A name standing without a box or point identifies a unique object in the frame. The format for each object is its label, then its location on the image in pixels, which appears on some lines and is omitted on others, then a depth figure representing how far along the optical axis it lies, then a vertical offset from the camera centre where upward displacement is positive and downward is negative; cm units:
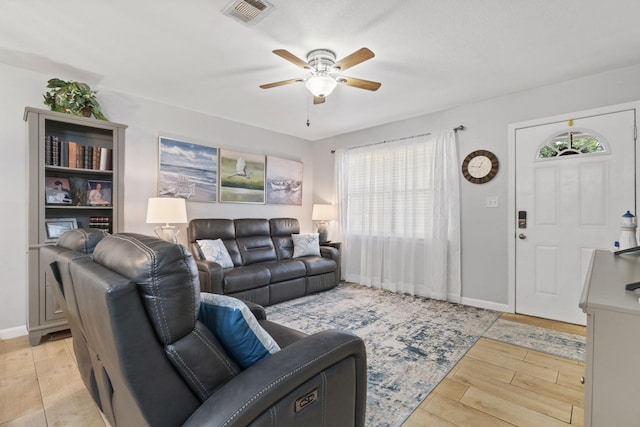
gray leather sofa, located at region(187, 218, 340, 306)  331 -66
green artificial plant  278 +109
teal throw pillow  104 -42
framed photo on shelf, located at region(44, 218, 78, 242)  271 -13
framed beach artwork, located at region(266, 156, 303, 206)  486 +53
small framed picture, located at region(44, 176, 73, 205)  279 +21
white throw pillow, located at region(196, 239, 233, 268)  356 -47
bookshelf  258 +27
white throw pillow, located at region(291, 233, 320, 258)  445 -48
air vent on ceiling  191 +133
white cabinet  89 -45
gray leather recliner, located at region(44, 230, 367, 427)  79 -45
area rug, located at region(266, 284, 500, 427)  188 -112
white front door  283 +14
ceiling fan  243 +113
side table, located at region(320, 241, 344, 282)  475 -50
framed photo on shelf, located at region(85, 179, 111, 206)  303 +21
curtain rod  373 +108
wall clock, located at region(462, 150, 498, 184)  351 +57
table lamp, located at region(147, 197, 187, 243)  324 +1
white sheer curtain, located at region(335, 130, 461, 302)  383 -1
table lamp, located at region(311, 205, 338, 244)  494 +0
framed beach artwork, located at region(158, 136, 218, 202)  374 +55
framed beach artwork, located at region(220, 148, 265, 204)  430 +54
